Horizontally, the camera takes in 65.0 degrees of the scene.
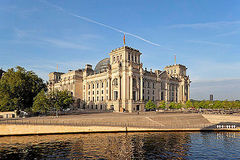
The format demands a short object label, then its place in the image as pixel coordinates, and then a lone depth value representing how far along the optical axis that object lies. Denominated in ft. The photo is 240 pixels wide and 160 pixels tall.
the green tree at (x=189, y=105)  406.13
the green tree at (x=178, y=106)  393.86
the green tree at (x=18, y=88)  226.99
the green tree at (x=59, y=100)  217.97
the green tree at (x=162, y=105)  372.21
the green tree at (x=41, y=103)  210.59
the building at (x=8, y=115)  212.23
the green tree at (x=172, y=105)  393.35
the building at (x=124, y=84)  331.57
